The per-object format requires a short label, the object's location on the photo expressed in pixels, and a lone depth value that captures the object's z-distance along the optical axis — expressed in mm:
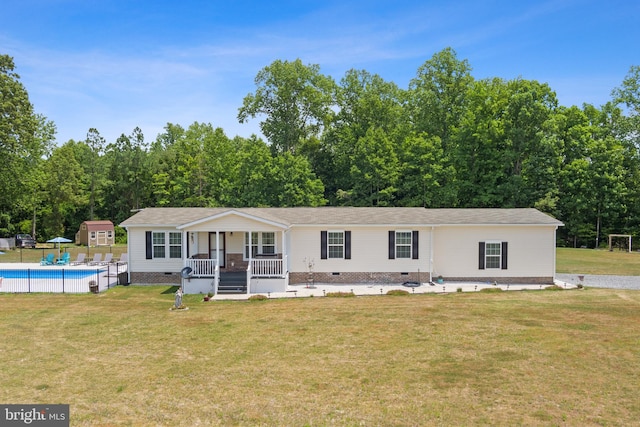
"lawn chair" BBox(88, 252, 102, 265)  29672
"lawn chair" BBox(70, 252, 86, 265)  30203
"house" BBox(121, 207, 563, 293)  23141
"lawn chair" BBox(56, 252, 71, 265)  30312
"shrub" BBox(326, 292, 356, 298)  20069
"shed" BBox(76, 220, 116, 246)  44438
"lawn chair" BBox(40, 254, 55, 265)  30159
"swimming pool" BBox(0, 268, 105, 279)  26453
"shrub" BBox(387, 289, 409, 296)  20406
